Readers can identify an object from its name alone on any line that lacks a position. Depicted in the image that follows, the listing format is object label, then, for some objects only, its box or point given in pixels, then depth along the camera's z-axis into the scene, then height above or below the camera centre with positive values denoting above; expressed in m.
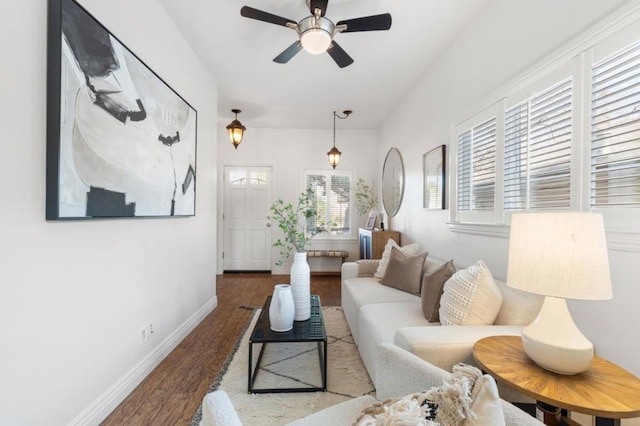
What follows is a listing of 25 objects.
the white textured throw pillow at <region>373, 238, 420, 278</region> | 3.03 -0.43
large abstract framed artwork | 1.36 +0.50
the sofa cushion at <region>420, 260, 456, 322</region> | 1.93 -0.52
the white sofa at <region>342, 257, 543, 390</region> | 1.37 -0.70
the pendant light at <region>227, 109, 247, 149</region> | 4.29 +1.19
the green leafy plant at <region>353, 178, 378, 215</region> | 5.56 +0.33
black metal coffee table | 1.89 -0.82
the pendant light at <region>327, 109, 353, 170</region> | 4.88 +0.98
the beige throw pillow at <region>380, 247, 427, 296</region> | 2.66 -0.55
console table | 4.18 -0.38
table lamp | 1.04 -0.22
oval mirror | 4.25 +0.50
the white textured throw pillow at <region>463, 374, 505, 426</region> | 0.59 -0.39
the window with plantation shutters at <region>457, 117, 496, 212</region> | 2.18 +0.38
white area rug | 1.74 -1.18
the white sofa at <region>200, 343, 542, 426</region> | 0.74 -0.55
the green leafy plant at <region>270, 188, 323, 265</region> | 2.30 -0.15
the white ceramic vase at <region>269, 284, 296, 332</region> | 2.01 -0.68
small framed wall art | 2.91 +0.38
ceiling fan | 1.99 +1.33
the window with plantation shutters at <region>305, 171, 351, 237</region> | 5.64 +0.27
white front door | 5.63 -0.11
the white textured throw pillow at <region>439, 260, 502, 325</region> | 1.63 -0.48
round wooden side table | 0.94 -0.61
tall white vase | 2.22 -0.59
